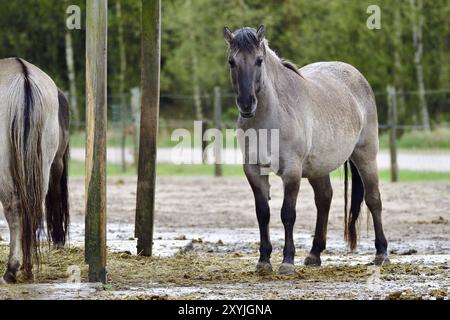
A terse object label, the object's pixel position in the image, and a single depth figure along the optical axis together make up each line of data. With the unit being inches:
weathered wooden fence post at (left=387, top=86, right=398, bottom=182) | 848.9
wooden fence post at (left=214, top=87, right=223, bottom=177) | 937.5
